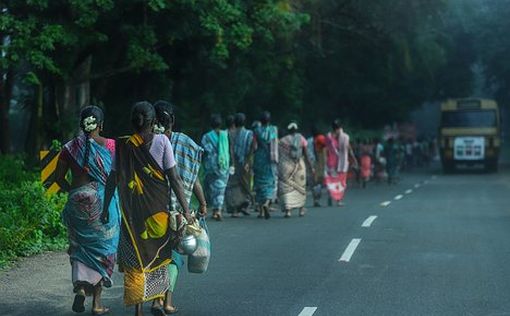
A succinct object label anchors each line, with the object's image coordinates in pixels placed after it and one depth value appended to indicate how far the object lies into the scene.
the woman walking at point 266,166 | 16.09
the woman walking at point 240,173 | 16.39
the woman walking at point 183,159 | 7.51
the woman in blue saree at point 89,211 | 7.50
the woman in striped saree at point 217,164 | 15.57
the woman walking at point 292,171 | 16.20
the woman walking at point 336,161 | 18.91
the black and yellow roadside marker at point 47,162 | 9.51
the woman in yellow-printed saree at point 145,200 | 6.99
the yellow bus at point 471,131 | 40.72
